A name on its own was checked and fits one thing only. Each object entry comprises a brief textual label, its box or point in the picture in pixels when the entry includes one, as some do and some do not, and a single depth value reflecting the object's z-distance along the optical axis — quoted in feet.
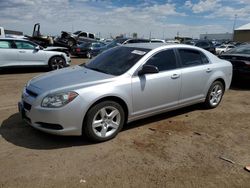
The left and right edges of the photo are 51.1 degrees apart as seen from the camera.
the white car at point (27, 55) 34.76
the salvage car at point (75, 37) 86.12
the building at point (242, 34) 198.17
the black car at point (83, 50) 68.64
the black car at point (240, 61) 27.84
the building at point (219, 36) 300.32
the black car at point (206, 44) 76.55
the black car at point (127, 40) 56.75
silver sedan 12.62
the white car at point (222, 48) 88.10
